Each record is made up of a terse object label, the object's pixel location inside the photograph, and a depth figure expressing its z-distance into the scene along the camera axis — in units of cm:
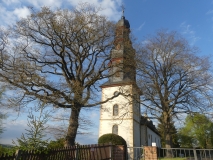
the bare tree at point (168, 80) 1670
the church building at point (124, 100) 1555
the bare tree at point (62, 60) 1178
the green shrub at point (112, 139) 1907
